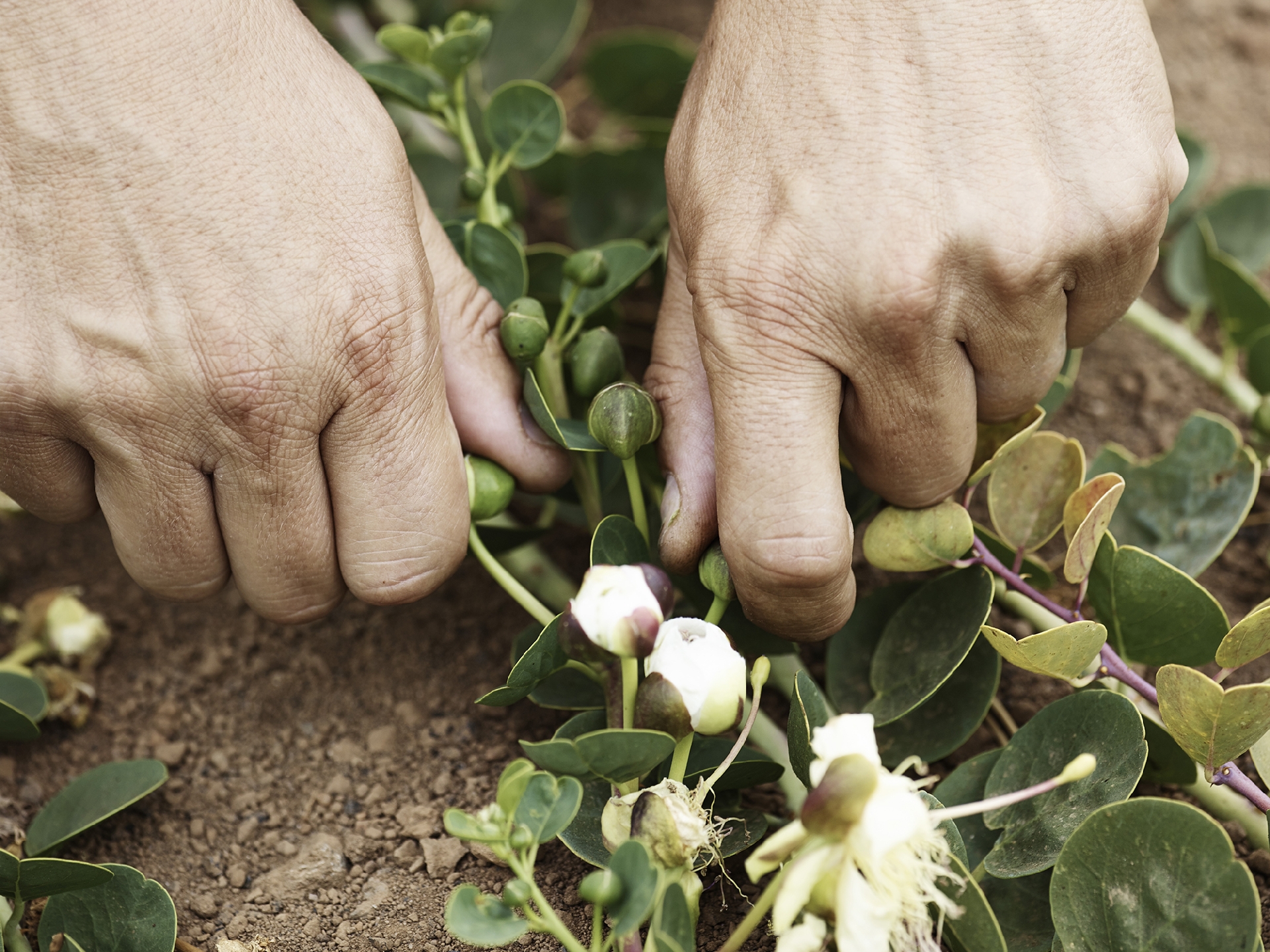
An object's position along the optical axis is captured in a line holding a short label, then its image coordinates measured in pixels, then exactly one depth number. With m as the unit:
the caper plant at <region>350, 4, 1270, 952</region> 0.40
